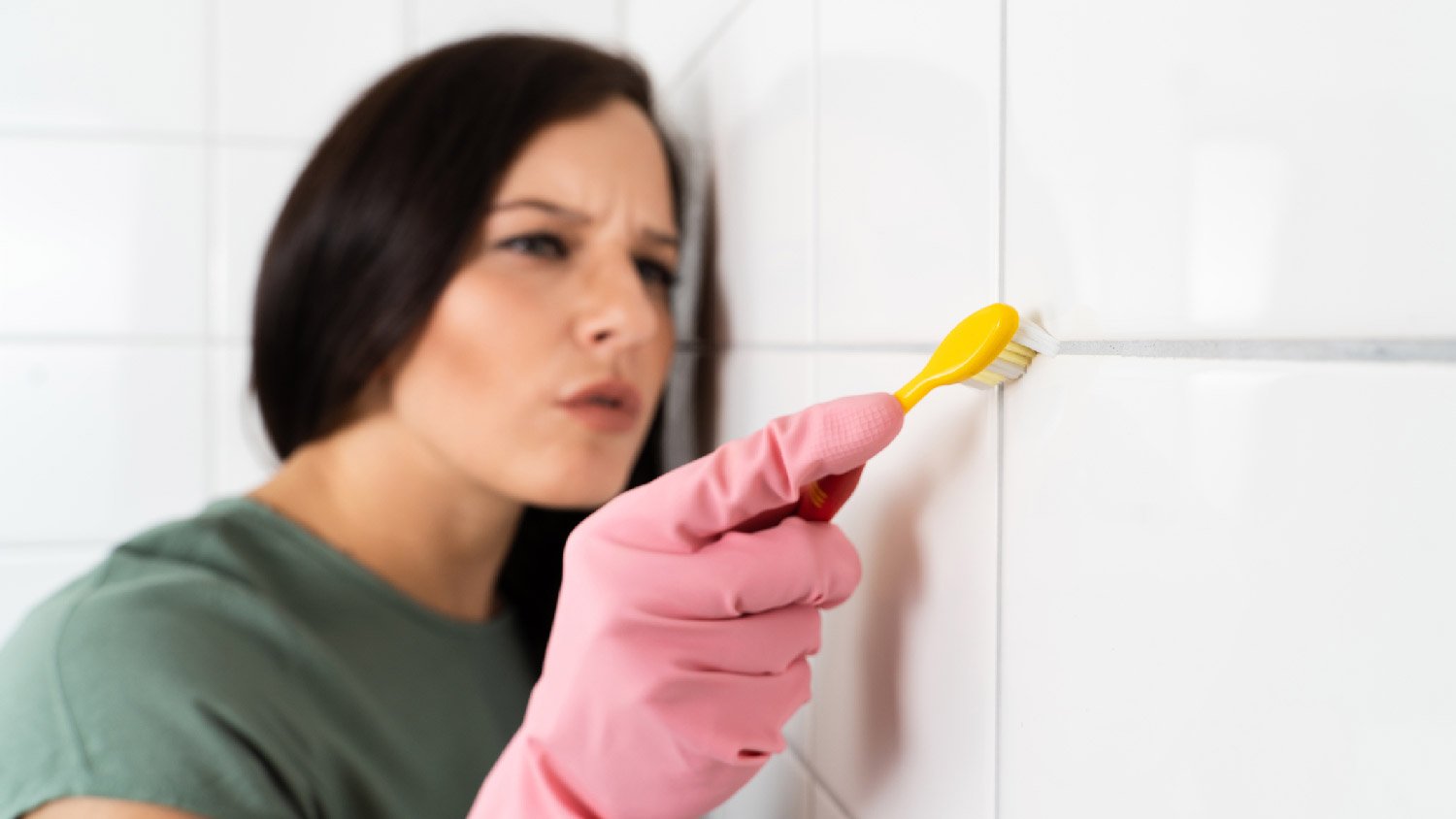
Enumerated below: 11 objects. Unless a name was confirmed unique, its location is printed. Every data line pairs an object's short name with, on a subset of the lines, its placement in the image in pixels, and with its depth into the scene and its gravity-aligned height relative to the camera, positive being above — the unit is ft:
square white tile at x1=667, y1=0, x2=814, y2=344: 1.92 +0.51
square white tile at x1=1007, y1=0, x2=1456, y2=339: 0.67 +0.19
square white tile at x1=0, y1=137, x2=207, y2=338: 3.73 +0.58
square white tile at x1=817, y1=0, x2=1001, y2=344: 1.23 +0.32
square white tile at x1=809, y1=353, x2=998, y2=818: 1.24 -0.31
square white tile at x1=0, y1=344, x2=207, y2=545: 3.77 -0.17
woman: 1.38 -0.28
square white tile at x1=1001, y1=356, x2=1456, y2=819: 0.67 -0.15
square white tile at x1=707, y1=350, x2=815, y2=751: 1.94 +0.01
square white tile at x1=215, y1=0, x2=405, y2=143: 3.85 +1.29
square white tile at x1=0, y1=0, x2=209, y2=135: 3.68 +1.21
